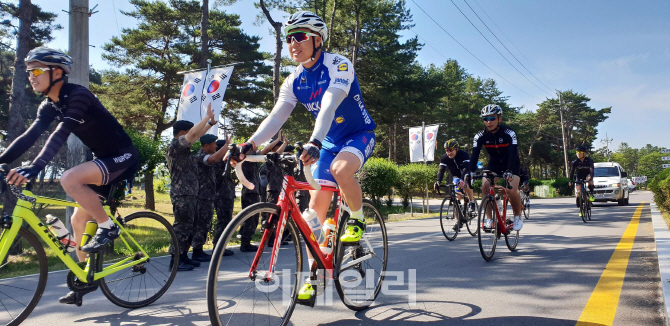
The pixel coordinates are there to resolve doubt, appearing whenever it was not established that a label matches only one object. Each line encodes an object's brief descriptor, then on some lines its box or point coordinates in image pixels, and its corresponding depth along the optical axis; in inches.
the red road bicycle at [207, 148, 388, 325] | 101.8
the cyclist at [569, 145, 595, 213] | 505.0
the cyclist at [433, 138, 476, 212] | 385.1
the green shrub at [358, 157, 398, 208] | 743.7
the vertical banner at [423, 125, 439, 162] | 737.4
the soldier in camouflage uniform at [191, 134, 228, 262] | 253.0
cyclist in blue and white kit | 133.6
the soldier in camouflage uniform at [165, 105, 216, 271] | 232.5
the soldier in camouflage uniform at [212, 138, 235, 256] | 281.2
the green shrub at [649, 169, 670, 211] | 462.2
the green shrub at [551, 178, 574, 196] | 1859.7
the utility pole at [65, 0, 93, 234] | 293.3
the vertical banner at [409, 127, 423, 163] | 767.7
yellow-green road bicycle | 129.1
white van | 768.3
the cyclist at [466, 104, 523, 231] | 269.4
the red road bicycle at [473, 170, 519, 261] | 243.4
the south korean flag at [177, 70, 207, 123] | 489.4
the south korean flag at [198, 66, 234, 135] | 483.8
